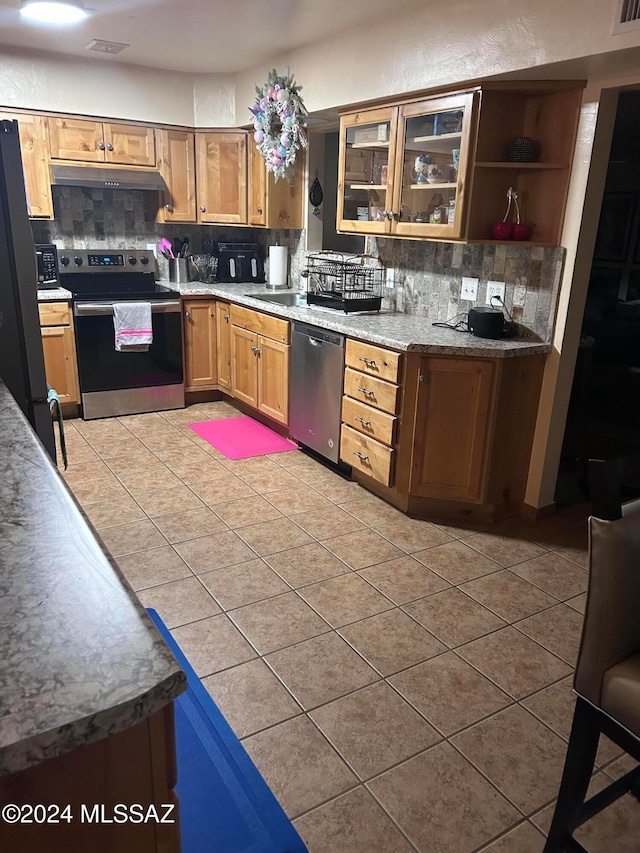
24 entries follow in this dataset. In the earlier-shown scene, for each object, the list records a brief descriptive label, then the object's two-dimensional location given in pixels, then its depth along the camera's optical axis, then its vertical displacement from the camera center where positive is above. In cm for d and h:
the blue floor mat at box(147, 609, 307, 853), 145 -134
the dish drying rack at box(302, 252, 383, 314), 391 -35
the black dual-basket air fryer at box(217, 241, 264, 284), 525 -31
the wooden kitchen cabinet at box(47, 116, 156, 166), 446 +53
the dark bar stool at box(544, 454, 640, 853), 130 -82
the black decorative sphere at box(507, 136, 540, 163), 302 +38
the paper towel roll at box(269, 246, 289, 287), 498 -30
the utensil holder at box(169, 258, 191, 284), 517 -37
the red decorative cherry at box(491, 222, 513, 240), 312 +1
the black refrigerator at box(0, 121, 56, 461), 207 -26
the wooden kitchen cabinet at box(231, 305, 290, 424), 420 -91
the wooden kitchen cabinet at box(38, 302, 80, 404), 435 -86
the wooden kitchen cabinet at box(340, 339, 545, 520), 309 -94
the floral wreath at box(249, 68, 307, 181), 404 +64
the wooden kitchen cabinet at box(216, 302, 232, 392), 489 -87
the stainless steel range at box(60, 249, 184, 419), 450 -82
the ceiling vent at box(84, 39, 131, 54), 402 +105
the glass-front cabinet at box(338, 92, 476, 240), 311 +31
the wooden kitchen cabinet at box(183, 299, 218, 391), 489 -90
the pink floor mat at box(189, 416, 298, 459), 422 -141
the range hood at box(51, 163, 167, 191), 445 +29
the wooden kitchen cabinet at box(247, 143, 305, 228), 474 +21
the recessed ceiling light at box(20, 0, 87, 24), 314 +100
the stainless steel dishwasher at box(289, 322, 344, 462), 367 -93
